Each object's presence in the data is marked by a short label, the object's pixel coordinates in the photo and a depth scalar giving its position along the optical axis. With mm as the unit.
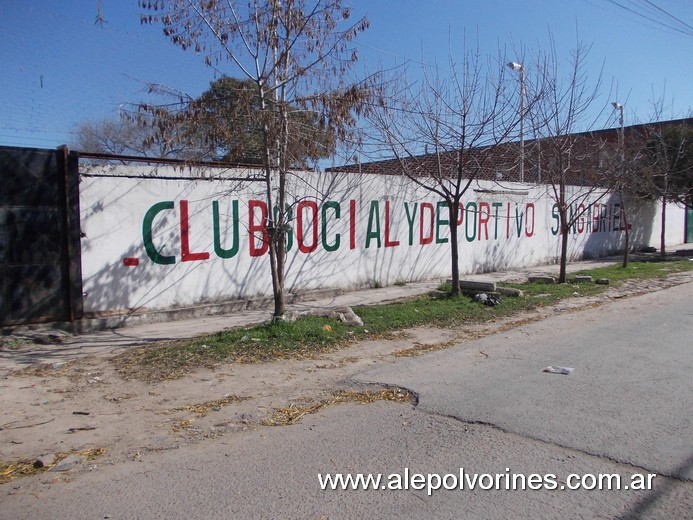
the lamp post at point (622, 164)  15298
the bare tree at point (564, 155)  13148
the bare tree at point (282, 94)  7793
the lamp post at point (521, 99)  11945
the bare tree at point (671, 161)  20703
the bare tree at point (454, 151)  10961
